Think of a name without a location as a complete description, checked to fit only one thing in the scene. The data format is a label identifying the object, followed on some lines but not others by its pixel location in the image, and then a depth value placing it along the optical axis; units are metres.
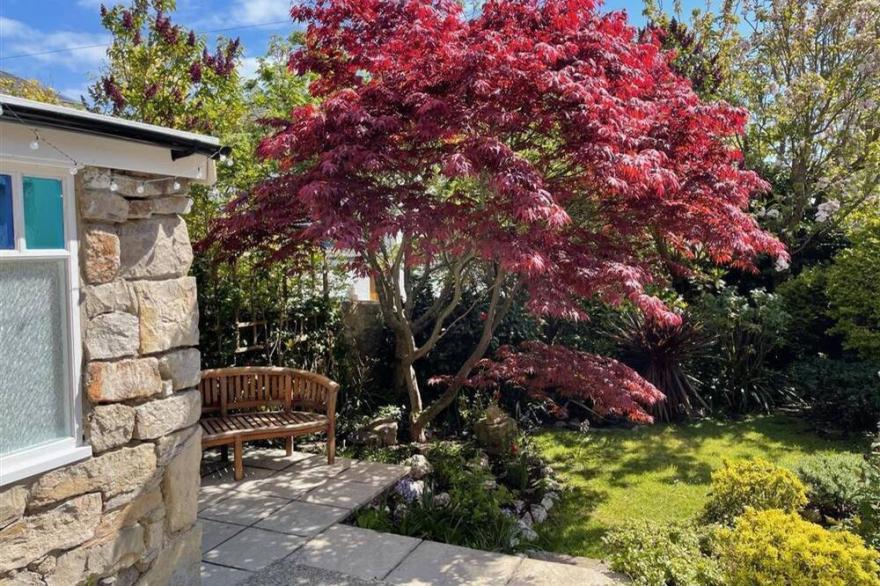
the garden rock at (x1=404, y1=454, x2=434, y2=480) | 5.19
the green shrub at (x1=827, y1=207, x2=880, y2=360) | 7.35
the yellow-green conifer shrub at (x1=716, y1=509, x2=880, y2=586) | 2.81
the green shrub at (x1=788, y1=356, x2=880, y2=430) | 6.54
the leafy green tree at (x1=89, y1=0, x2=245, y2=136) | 6.43
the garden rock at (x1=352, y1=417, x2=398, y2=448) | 5.96
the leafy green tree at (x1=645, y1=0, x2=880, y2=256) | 8.49
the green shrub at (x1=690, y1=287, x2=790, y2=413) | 7.66
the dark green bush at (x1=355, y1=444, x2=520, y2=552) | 4.27
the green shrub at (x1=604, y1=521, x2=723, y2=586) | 3.37
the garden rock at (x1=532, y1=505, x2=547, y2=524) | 4.82
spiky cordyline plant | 7.30
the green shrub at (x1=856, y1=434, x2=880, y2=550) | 3.81
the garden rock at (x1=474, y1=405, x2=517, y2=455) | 5.87
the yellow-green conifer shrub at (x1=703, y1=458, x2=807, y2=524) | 4.02
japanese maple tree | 4.31
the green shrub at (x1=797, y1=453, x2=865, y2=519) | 4.45
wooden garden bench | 5.18
